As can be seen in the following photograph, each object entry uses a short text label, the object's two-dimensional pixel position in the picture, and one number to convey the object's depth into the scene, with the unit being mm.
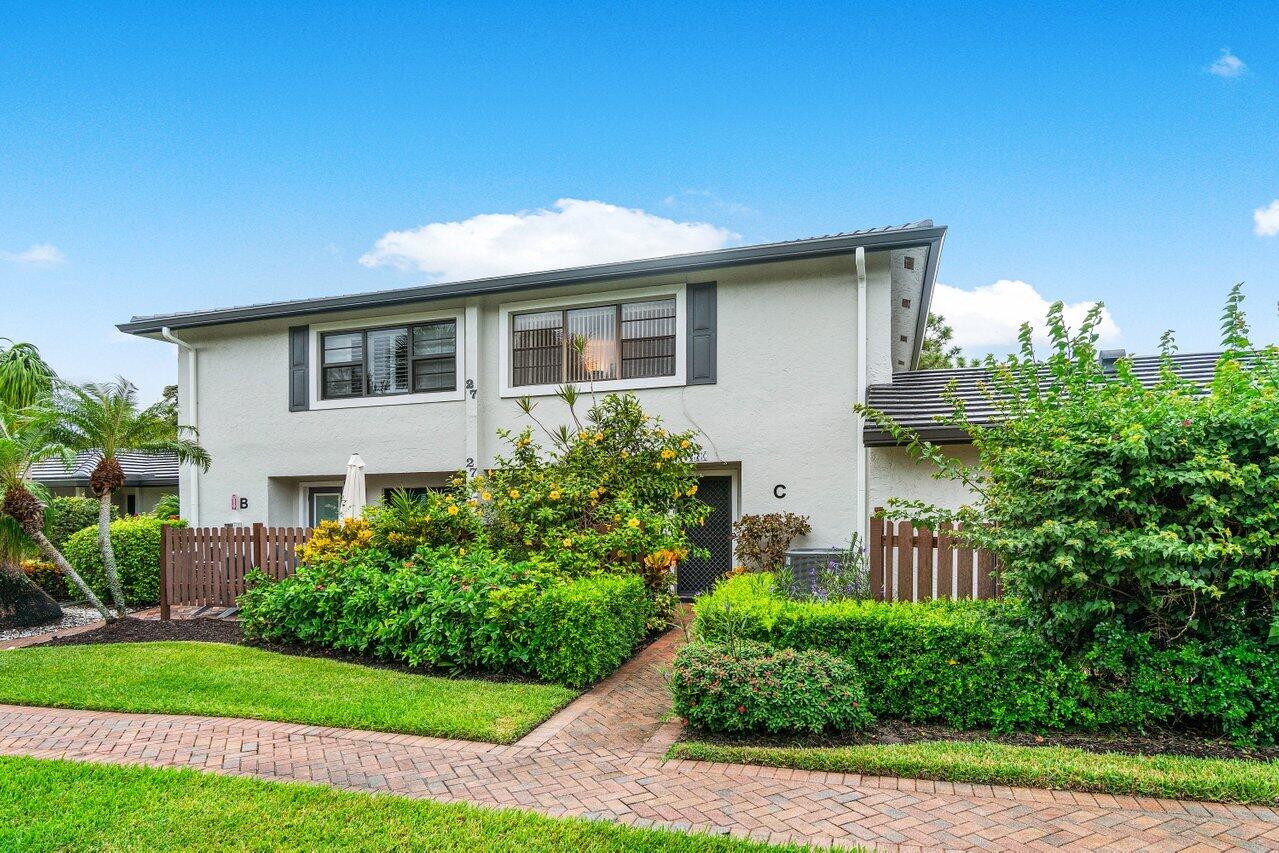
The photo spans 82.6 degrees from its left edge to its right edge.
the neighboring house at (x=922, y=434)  9688
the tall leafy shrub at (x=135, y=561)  12445
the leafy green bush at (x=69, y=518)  15914
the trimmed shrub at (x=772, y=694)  5035
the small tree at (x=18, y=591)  10484
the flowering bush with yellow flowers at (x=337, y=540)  9383
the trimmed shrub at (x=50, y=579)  13043
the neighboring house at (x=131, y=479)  19812
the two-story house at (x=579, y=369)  10602
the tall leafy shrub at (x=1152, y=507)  4742
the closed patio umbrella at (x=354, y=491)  10922
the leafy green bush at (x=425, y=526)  9273
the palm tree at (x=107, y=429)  10477
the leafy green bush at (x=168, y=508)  16433
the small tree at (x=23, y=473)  10383
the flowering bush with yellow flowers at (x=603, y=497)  8844
